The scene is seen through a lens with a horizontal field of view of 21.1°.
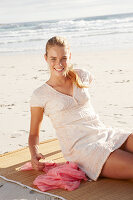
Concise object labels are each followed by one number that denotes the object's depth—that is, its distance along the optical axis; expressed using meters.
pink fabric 2.91
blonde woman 2.87
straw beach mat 2.72
